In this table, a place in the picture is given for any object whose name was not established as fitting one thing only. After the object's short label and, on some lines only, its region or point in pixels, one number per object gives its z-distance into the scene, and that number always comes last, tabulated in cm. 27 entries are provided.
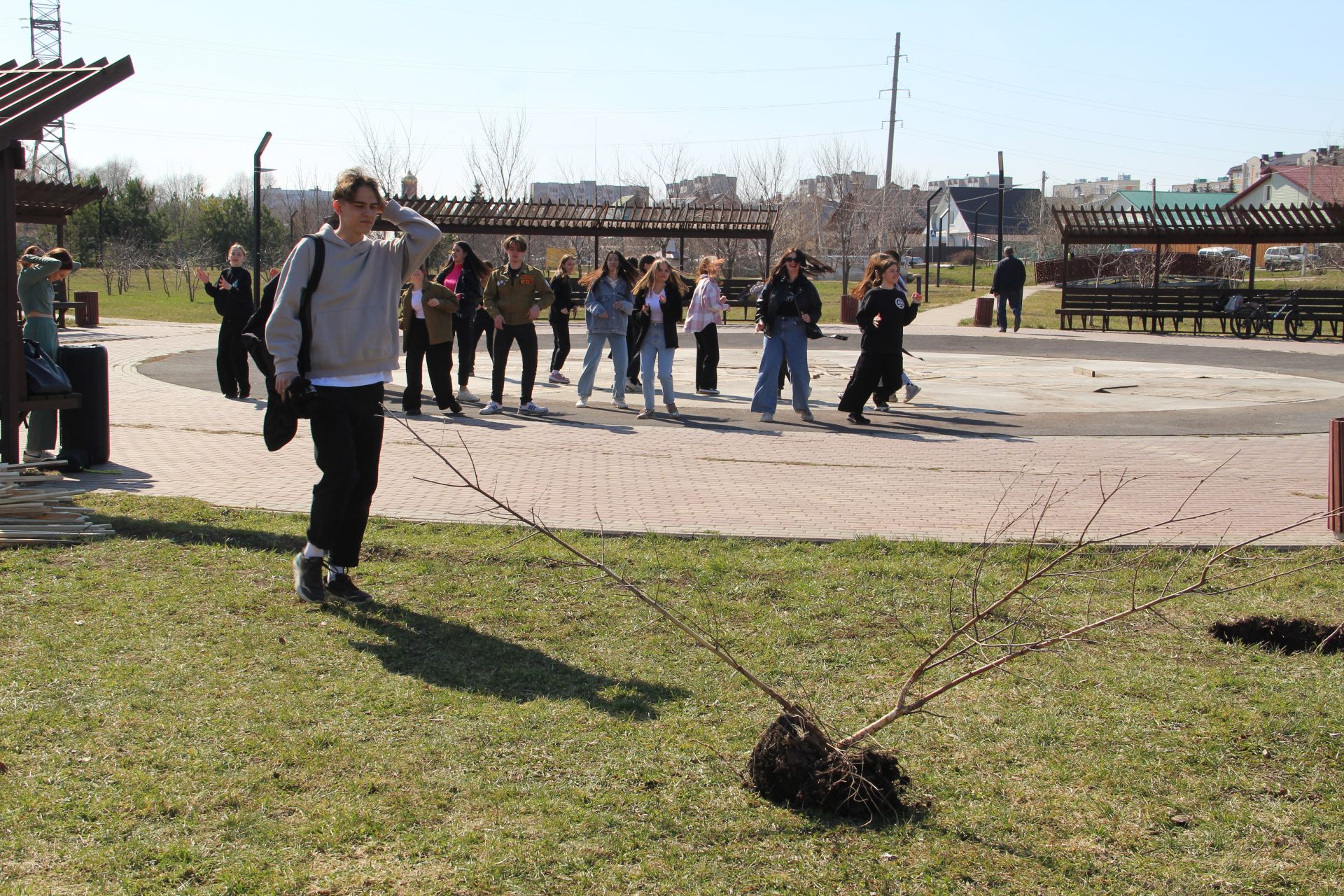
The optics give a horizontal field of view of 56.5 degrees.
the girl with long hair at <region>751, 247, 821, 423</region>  1300
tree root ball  370
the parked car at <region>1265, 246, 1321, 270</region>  7200
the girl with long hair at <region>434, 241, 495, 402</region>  1435
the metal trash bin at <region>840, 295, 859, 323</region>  3171
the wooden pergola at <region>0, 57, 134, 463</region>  790
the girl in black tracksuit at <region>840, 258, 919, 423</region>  1300
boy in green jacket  1351
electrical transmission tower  4572
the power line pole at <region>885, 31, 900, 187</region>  6569
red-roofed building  8531
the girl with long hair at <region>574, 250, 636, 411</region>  1414
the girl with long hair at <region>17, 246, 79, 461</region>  1052
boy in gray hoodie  560
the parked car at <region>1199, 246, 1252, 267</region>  5967
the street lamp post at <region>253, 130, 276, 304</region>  2350
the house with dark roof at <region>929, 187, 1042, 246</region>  10669
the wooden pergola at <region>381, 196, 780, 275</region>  3119
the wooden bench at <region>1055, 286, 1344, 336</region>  2775
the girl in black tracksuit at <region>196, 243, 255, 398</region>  1470
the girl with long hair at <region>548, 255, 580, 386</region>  1642
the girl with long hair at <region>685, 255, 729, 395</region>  1495
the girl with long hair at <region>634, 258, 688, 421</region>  1341
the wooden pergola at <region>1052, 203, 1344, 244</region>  2934
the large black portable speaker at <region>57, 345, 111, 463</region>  955
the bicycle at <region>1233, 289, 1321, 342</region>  2706
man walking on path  2828
